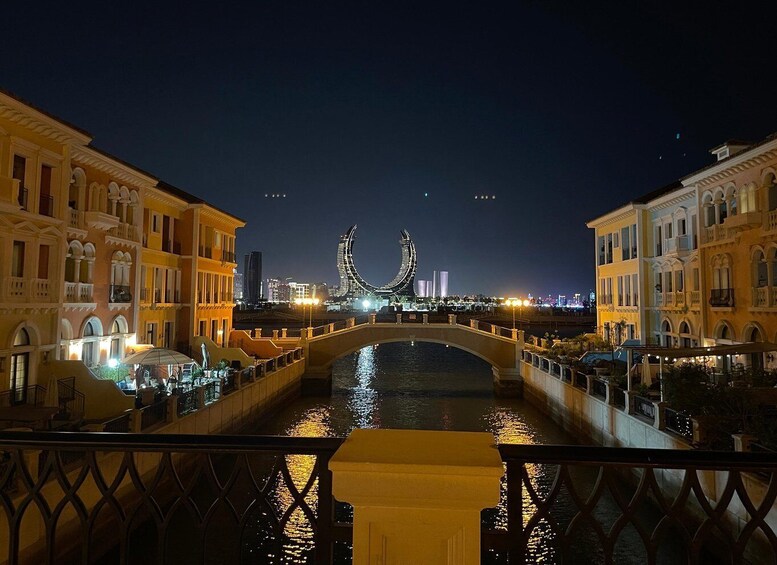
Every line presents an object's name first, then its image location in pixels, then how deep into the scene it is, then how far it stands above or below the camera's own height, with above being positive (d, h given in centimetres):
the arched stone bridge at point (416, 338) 3347 -224
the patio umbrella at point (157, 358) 1898 -188
